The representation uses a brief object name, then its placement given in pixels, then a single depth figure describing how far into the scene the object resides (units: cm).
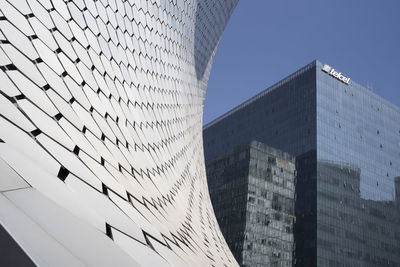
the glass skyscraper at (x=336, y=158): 8994
